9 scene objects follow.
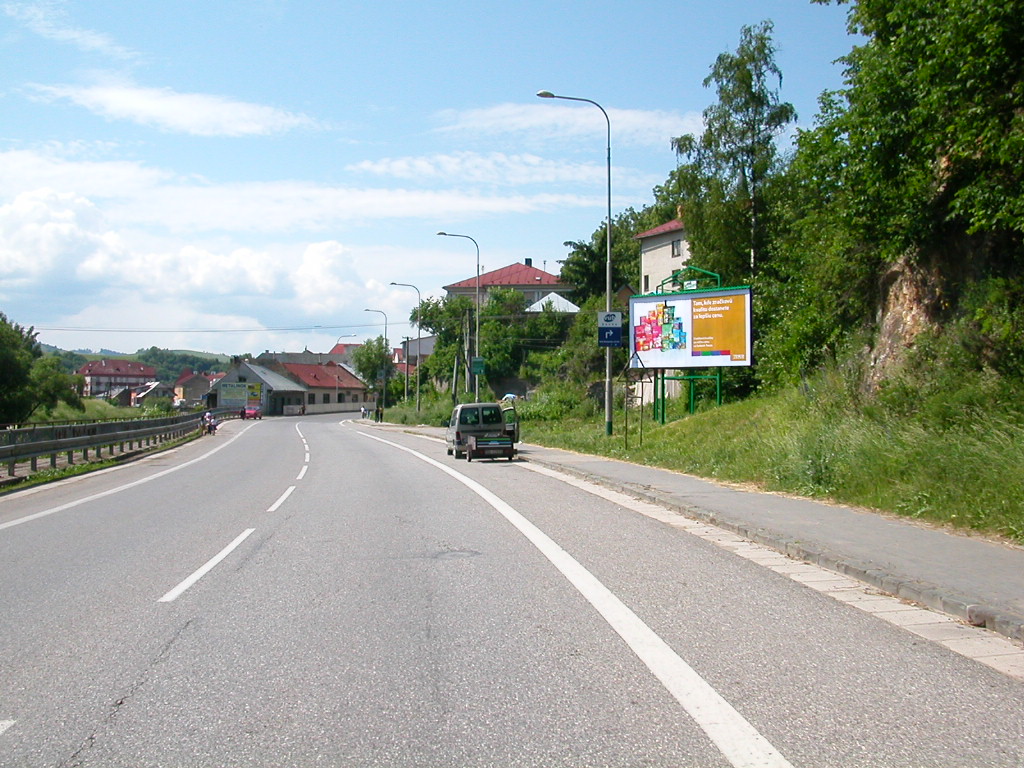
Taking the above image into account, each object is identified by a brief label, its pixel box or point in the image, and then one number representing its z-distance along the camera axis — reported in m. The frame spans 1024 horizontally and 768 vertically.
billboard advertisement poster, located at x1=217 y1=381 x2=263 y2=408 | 103.06
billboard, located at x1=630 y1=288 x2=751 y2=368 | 29.44
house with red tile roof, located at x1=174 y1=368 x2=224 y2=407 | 153.25
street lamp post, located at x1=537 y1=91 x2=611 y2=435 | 26.25
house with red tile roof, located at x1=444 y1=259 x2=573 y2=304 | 108.19
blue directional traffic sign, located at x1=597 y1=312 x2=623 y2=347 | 26.78
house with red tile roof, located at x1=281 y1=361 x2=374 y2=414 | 128.62
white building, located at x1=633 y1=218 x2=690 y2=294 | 63.06
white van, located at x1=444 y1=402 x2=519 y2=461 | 27.70
